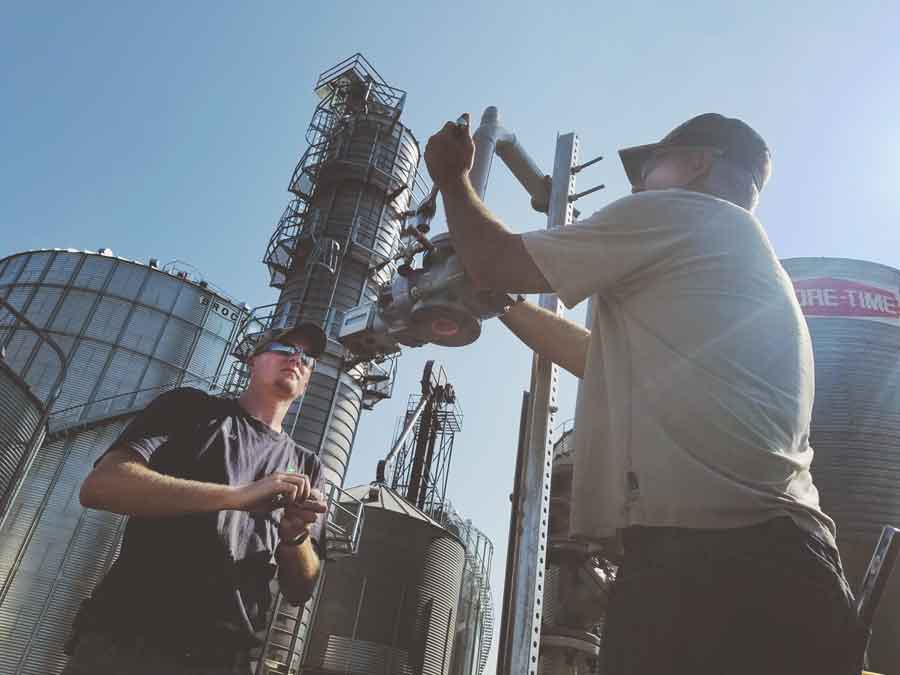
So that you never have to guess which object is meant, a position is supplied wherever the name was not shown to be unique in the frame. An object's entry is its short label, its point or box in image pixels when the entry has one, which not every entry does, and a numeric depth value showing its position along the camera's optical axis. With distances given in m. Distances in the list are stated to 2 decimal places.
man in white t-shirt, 1.09
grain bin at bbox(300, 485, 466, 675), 14.38
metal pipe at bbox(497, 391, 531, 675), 2.11
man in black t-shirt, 1.83
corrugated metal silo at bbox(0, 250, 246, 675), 14.67
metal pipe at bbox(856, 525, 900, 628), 1.55
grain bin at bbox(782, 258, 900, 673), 8.23
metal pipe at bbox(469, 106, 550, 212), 2.75
